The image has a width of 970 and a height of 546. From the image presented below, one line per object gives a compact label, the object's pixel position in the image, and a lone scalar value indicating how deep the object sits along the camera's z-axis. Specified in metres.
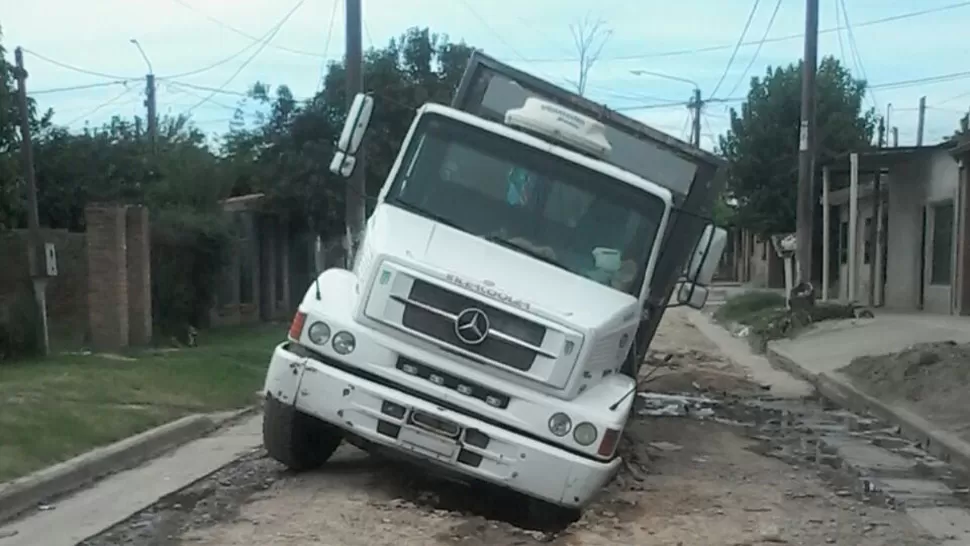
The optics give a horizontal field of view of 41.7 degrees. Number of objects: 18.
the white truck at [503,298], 7.95
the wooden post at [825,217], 30.20
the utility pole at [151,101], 35.56
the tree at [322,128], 28.08
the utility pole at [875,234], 31.14
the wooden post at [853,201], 26.91
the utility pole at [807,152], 25.58
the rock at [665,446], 11.40
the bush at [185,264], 21.80
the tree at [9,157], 18.41
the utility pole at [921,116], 60.61
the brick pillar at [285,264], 30.39
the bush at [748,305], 31.16
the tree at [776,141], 41.19
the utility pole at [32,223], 18.00
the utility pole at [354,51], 18.89
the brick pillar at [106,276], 18.50
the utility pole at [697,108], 56.78
